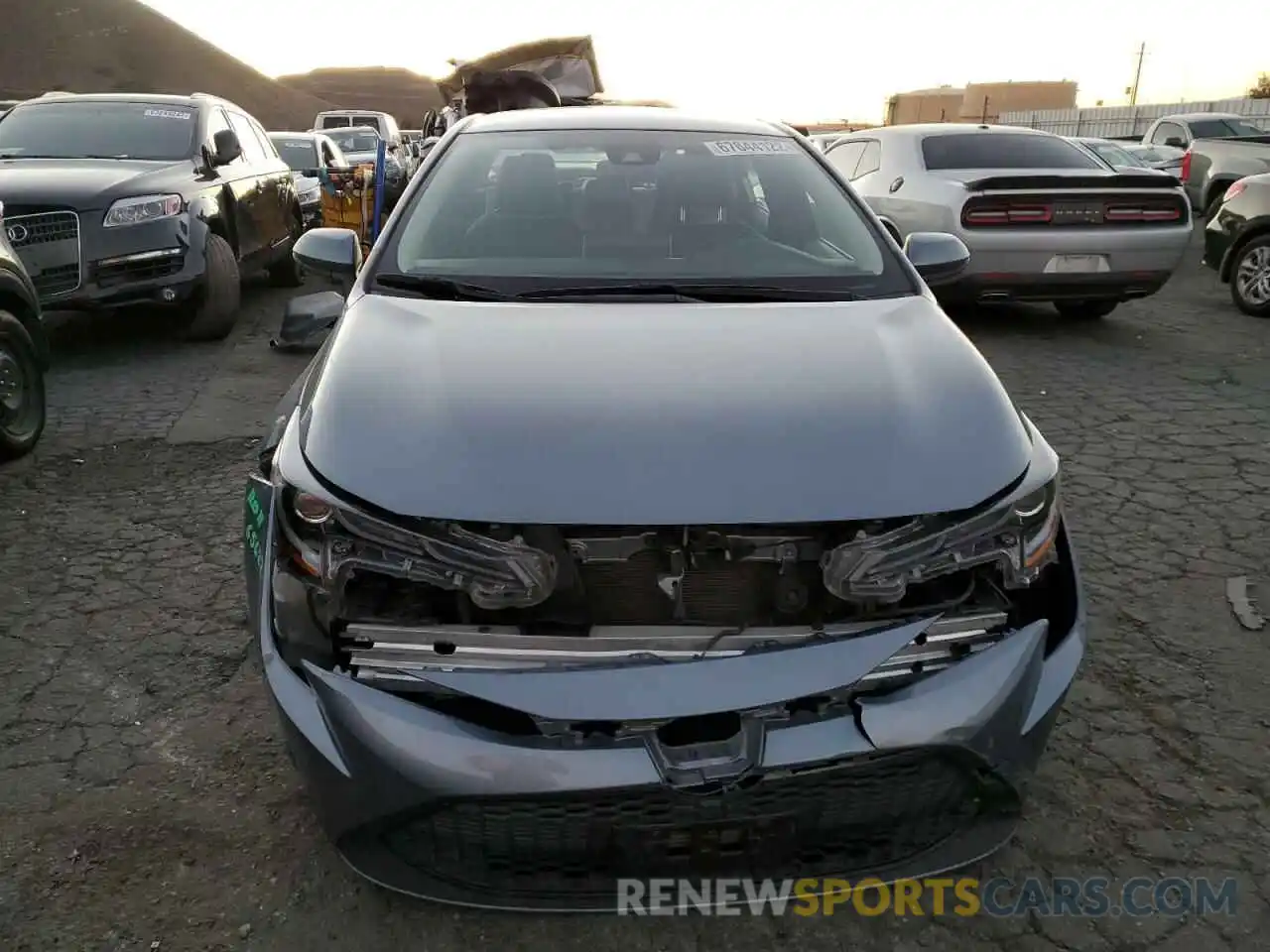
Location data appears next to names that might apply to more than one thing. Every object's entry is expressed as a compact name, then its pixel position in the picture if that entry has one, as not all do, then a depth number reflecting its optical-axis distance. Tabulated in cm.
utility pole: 6362
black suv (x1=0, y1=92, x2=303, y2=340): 625
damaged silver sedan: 171
